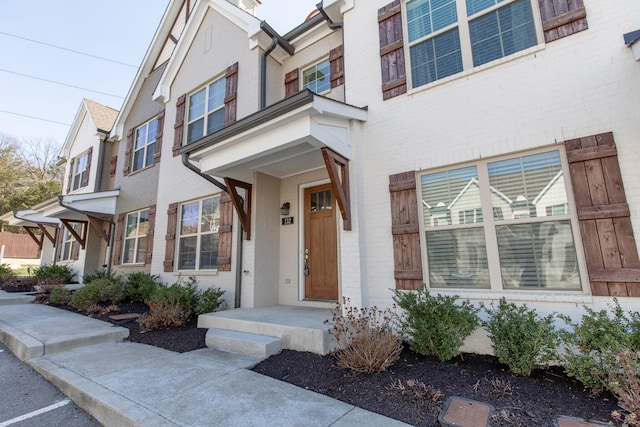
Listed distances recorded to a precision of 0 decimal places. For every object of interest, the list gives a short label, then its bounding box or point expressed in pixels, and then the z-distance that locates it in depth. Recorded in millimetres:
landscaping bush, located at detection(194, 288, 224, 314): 5555
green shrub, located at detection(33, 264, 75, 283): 10032
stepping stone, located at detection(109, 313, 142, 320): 5945
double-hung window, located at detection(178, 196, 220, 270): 6785
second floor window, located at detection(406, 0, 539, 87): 3986
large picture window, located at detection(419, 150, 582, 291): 3428
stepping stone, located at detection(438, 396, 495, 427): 2186
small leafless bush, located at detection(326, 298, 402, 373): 3143
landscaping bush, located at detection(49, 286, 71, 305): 7590
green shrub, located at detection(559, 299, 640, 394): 2490
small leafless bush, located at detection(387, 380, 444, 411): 2512
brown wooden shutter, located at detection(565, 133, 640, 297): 2990
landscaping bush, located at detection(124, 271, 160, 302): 7125
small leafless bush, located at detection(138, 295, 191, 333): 5207
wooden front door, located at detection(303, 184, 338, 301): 5656
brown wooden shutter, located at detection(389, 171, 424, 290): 4137
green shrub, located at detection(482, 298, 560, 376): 2846
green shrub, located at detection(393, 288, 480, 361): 3287
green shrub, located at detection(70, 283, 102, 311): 6828
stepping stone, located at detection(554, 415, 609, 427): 2146
